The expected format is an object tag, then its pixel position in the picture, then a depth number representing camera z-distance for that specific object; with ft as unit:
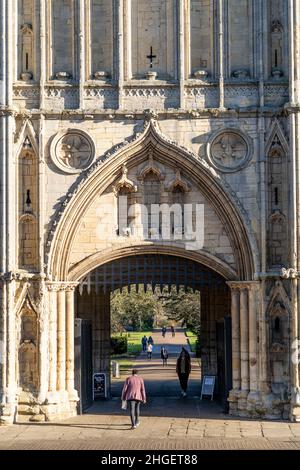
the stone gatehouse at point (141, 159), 67.77
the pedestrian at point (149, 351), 131.32
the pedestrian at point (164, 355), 120.78
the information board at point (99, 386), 81.00
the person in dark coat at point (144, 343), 153.69
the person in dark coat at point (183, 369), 82.38
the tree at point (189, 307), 156.04
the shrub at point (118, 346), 137.69
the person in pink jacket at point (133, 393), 63.41
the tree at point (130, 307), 169.27
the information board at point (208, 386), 81.00
